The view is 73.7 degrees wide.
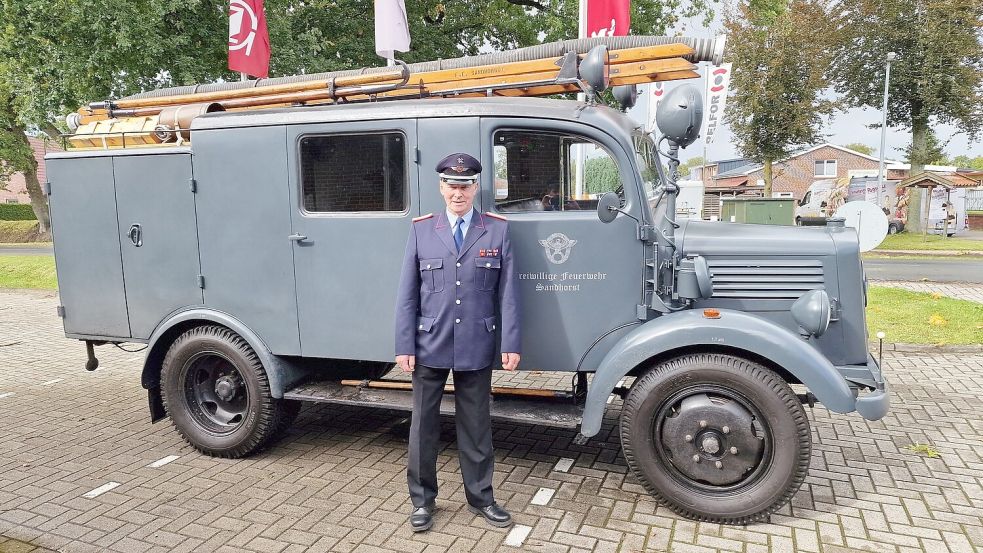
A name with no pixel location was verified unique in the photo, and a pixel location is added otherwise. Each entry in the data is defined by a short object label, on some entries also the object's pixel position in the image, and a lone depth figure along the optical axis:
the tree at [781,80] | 23.61
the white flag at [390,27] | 6.43
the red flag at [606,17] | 7.82
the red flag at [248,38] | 8.12
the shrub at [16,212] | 40.03
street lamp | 22.64
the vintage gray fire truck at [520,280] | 3.60
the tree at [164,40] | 10.13
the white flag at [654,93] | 8.67
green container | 15.93
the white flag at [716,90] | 11.39
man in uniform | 3.51
